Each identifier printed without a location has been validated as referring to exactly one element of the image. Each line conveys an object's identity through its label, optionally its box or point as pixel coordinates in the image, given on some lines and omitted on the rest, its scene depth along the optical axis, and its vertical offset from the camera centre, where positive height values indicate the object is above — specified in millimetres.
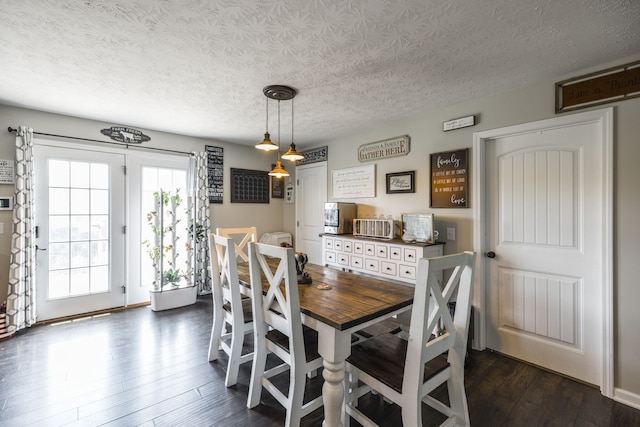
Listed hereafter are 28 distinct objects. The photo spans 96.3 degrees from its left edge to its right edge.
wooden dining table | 1467 -539
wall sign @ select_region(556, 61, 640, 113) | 1970 +919
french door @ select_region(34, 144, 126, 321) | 3215 -197
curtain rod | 3122 +887
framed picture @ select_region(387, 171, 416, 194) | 3281 +372
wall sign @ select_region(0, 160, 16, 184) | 2975 +445
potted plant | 3654 -576
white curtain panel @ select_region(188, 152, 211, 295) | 4109 +100
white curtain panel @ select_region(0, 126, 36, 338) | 2939 -278
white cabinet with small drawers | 2830 -459
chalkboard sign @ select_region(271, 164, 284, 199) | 5105 +465
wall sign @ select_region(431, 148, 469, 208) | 2812 +352
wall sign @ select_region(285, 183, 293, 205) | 5090 +353
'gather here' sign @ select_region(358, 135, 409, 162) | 3363 +811
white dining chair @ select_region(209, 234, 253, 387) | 2109 -792
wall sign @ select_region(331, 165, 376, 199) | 3752 +437
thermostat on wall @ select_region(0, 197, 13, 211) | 2975 +118
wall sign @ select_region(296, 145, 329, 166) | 4391 +927
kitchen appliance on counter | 3726 -44
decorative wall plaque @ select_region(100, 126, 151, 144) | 3553 +1012
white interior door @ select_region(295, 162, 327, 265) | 4500 +110
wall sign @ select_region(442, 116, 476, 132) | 2742 +894
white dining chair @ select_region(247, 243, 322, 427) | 1577 -768
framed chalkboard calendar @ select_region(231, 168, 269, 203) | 4621 +468
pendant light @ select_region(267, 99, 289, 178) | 2668 +400
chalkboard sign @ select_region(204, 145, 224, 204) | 4363 +657
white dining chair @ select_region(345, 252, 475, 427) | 1294 -797
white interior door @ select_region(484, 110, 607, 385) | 2156 -273
